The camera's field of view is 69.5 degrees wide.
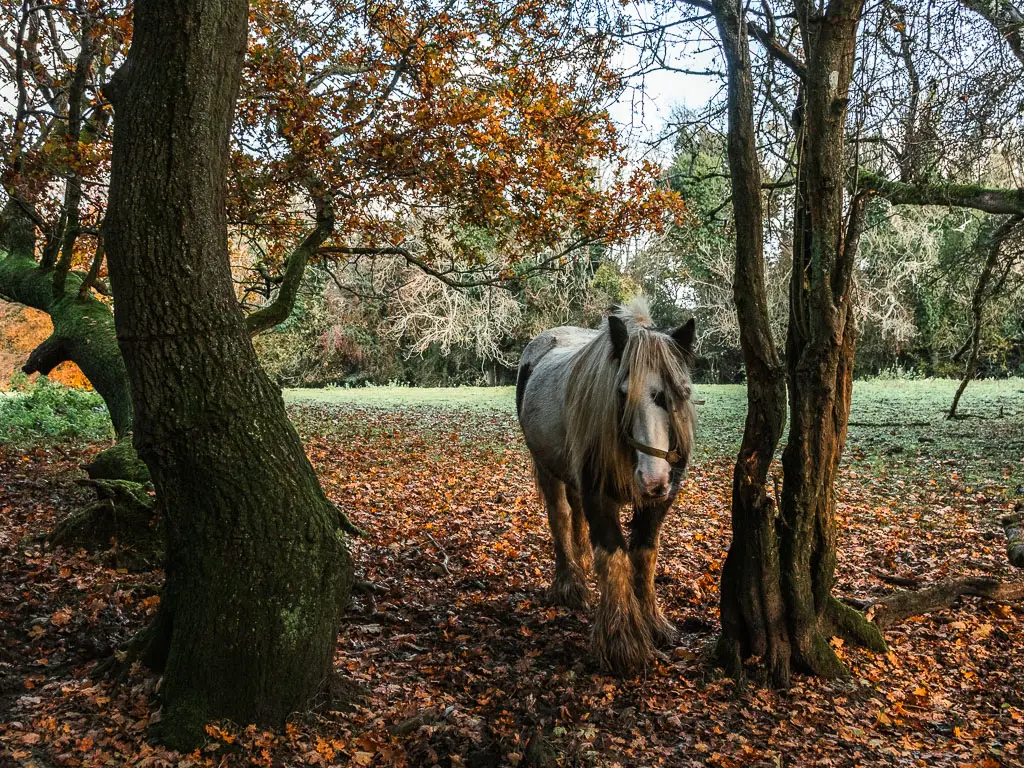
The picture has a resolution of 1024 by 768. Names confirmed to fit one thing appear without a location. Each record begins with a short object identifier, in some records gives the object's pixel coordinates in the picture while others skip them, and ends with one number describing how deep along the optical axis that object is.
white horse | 4.00
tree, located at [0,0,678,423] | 7.40
